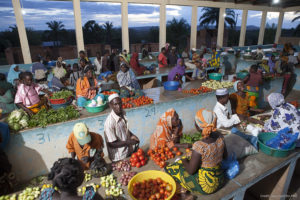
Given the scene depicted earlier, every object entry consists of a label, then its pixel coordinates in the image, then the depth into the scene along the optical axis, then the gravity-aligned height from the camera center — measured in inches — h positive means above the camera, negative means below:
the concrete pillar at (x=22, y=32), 334.6 +23.8
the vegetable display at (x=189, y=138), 152.6 -73.9
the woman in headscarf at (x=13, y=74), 269.6 -38.9
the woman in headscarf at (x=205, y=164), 85.3 -53.0
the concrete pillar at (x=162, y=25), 476.9 +47.6
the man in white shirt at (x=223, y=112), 144.5 -49.8
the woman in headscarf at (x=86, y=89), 192.0 -42.4
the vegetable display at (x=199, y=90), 217.8 -51.3
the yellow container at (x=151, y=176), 89.9 -62.2
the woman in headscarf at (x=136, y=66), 307.6 -33.4
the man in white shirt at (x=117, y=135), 118.7 -55.3
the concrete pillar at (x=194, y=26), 538.9 +49.9
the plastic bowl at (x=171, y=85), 226.7 -47.0
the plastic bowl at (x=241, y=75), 278.7 -43.9
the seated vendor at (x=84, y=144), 105.1 -57.5
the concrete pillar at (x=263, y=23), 708.9 +72.8
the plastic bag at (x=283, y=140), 114.6 -57.0
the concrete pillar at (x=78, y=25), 378.9 +39.5
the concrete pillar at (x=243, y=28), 655.1 +52.2
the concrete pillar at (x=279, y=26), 754.2 +66.3
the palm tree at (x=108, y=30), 1008.2 +76.3
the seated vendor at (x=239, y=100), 178.9 -51.2
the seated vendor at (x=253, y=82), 217.3 -43.0
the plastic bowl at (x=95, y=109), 165.0 -53.1
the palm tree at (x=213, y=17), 1081.3 +148.4
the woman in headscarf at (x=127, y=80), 206.7 -38.5
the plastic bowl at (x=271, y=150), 116.4 -63.2
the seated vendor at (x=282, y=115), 126.8 -46.6
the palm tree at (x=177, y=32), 1091.9 +67.5
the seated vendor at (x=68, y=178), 63.5 -43.0
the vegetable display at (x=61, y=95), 170.4 -42.8
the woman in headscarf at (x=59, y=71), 273.0 -35.3
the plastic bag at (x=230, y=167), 100.9 -62.8
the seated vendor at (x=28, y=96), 149.3 -38.7
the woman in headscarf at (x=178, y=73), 250.8 -36.2
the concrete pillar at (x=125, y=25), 424.9 +43.1
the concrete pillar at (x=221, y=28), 598.9 +48.5
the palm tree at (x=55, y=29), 934.8 +78.4
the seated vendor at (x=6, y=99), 177.4 -47.7
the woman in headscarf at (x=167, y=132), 132.9 -59.2
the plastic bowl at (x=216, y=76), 263.7 -42.7
